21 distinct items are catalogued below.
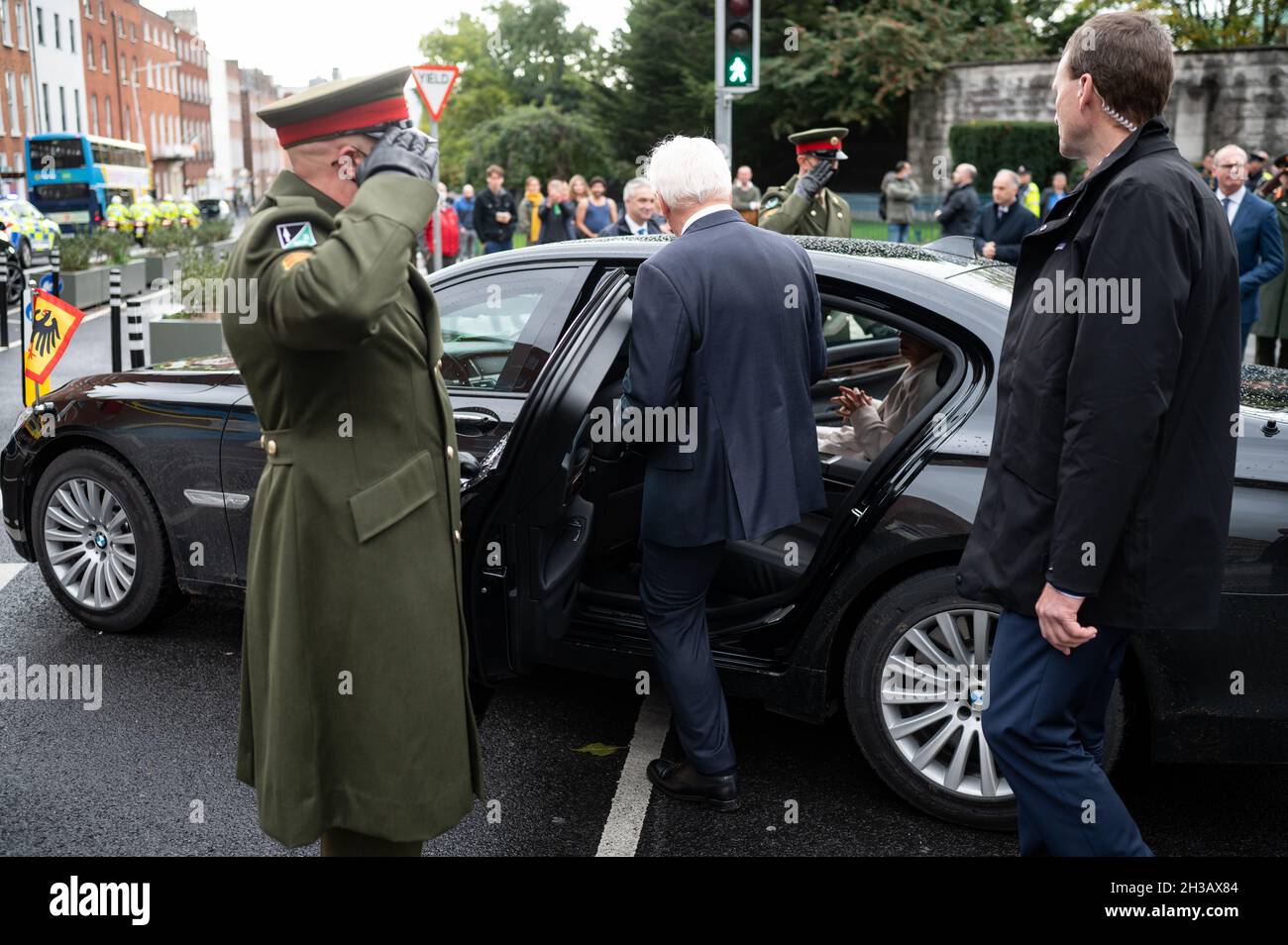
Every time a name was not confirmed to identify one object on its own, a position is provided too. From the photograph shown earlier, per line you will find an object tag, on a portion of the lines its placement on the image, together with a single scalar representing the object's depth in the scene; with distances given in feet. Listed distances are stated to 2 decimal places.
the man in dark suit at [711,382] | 11.42
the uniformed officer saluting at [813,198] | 28.07
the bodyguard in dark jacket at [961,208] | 44.73
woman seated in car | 14.12
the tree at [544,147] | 166.20
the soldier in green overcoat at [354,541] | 7.97
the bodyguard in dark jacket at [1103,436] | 7.68
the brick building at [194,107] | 330.54
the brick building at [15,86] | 181.06
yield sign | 45.55
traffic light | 35.04
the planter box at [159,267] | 74.08
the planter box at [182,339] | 39.60
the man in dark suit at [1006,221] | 38.52
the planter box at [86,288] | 60.49
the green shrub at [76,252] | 61.93
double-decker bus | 142.72
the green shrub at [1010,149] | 105.40
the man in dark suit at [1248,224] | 30.53
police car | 69.21
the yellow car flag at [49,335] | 26.14
